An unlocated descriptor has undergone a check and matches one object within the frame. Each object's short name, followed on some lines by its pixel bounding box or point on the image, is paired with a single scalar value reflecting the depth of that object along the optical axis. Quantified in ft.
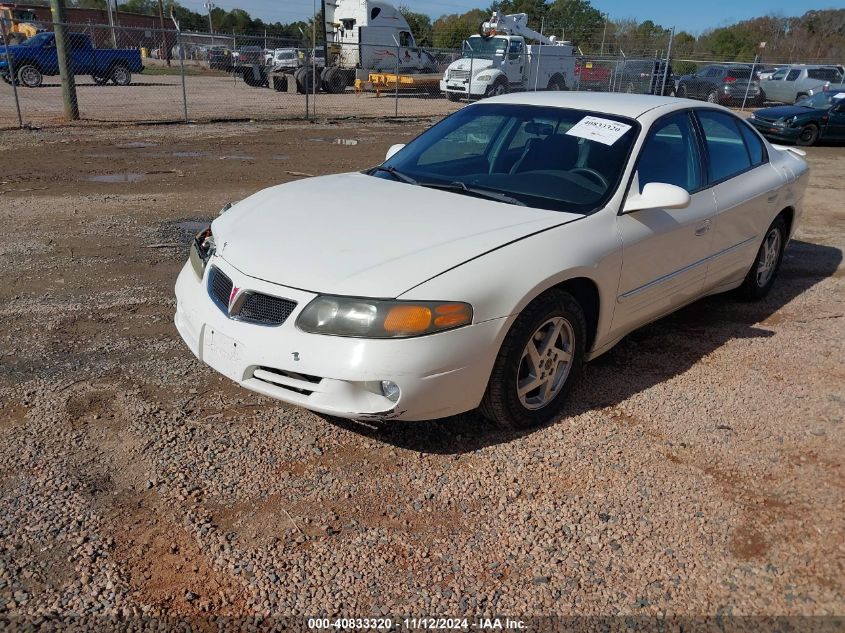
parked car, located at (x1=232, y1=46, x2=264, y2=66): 127.85
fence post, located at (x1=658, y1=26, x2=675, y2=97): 76.11
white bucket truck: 82.16
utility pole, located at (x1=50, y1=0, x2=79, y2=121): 45.70
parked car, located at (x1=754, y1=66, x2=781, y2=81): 87.56
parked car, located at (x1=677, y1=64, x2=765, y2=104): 84.28
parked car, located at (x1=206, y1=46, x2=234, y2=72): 123.44
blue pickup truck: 75.66
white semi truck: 97.09
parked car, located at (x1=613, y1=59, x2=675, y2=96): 81.92
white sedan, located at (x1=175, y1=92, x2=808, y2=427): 9.27
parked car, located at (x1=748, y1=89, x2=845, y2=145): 54.19
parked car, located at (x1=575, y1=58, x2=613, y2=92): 91.30
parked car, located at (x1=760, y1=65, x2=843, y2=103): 82.91
